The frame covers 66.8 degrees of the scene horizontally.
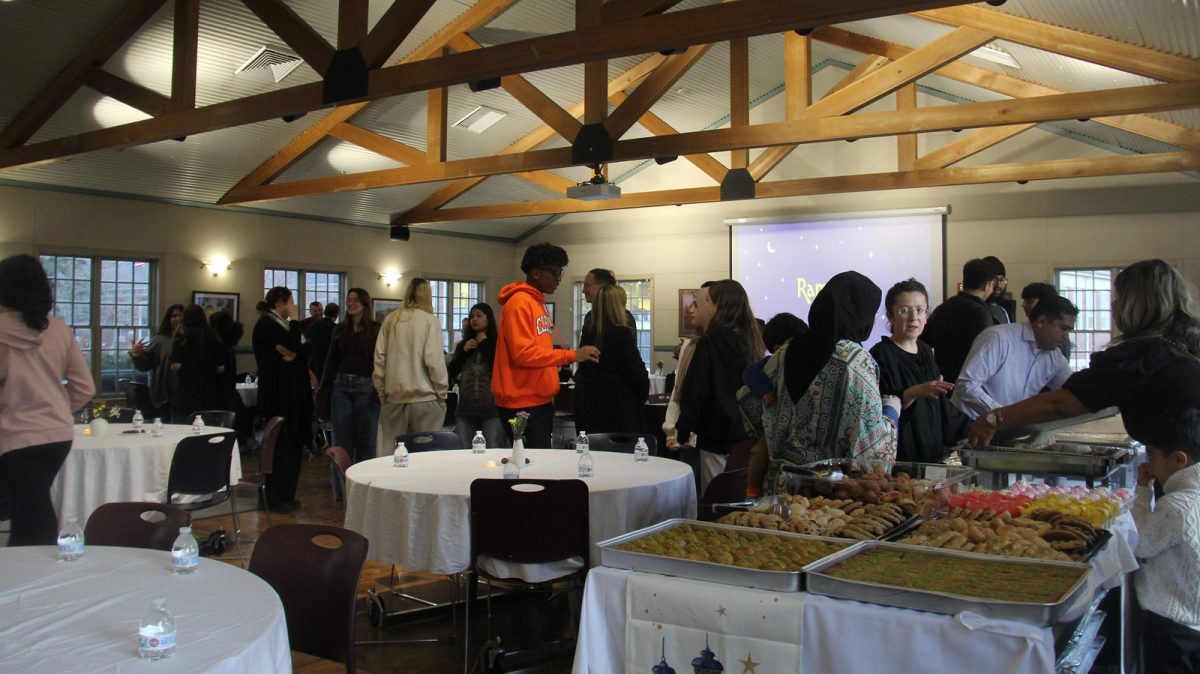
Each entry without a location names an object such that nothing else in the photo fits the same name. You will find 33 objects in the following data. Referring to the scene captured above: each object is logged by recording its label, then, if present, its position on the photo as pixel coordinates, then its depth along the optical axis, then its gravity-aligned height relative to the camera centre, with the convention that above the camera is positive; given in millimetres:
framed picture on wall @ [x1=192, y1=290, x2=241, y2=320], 10828 +659
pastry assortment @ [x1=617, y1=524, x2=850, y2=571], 1977 -436
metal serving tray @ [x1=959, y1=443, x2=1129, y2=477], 3059 -349
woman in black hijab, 2795 -74
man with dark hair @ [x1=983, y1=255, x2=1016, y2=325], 4940 +395
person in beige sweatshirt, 5820 -93
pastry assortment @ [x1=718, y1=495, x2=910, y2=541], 2234 -409
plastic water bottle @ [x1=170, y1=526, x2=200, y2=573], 2227 -492
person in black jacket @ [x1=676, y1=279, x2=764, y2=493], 4336 -57
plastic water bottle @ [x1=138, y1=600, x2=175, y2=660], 1633 -505
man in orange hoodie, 4770 +28
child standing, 2375 -519
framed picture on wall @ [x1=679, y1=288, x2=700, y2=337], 13492 +749
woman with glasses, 3869 -61
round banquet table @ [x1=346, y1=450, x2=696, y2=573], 3365 -574
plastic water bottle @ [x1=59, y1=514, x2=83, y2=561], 2350 -493
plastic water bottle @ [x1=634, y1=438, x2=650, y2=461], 4273 -443
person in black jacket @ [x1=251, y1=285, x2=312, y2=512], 6785 -236
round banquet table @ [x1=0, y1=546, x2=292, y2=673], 1664 -544
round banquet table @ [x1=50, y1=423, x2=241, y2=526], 4707 -624
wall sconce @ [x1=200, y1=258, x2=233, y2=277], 10977 +1078
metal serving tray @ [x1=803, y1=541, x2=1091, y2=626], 1613 -449
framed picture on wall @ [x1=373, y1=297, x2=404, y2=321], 12877 +726
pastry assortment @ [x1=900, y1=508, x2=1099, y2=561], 2029 -413
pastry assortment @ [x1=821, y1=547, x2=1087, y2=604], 1717 -438
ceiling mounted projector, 8445 +1561
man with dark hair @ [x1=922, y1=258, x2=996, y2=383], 4820 +213
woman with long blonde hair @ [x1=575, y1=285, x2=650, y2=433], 5148 -106
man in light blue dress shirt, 3959 -33
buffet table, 1637 -542
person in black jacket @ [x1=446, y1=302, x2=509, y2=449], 5668 -140
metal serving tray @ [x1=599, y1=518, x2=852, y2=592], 1865 -456
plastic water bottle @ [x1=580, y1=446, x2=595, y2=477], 3781 -455
